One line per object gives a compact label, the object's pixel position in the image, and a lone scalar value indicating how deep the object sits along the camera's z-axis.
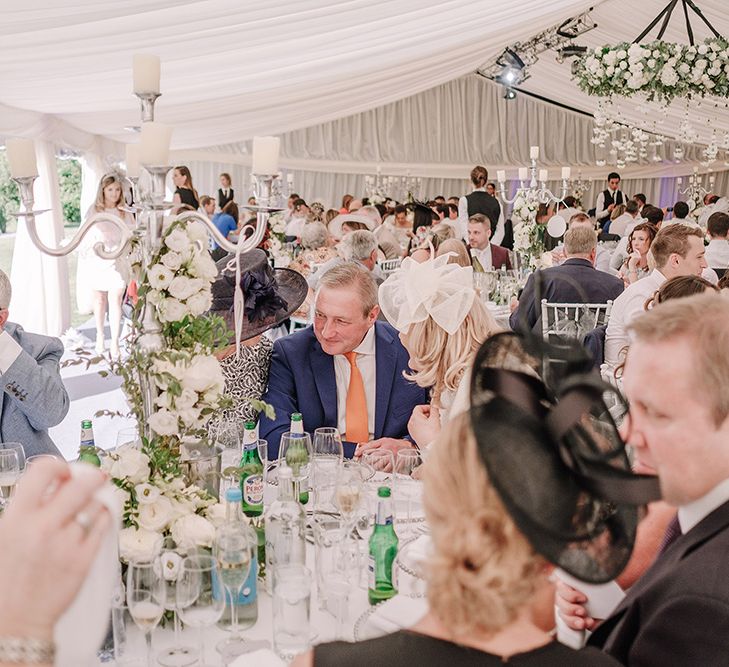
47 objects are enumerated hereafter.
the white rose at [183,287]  1.74
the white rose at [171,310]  1.75
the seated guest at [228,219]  9.41
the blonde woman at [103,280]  7.10
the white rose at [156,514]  1.65
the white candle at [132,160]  2.04
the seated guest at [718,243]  6.46
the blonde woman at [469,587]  0.94
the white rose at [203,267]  1.76
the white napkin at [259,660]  1.47
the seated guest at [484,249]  6.65
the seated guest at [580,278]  5.16
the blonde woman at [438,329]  2.58
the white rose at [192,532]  1.66
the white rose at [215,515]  1.74
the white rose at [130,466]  1.66
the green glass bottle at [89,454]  1.85
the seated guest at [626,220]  10.03
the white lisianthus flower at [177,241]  1.74
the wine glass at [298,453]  2.28
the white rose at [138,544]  1.61
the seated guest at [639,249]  5.88
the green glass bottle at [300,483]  2.27
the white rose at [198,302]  1.76
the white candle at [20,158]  2.03
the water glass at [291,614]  1.56
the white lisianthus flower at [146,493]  1.66
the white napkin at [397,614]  1.61
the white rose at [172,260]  1.74
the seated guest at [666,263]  4.12
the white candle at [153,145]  1.79
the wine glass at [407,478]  2.17
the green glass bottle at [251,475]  2.05
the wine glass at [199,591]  1.46
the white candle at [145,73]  1.89
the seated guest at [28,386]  2.60
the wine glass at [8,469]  2.17
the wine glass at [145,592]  1.44
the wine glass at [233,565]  1.54
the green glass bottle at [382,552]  1.78
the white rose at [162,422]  1.71
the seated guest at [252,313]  2.98
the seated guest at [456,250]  4.86
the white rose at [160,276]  1.73
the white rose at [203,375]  1.72
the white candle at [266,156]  2.10
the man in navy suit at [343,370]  2.91
